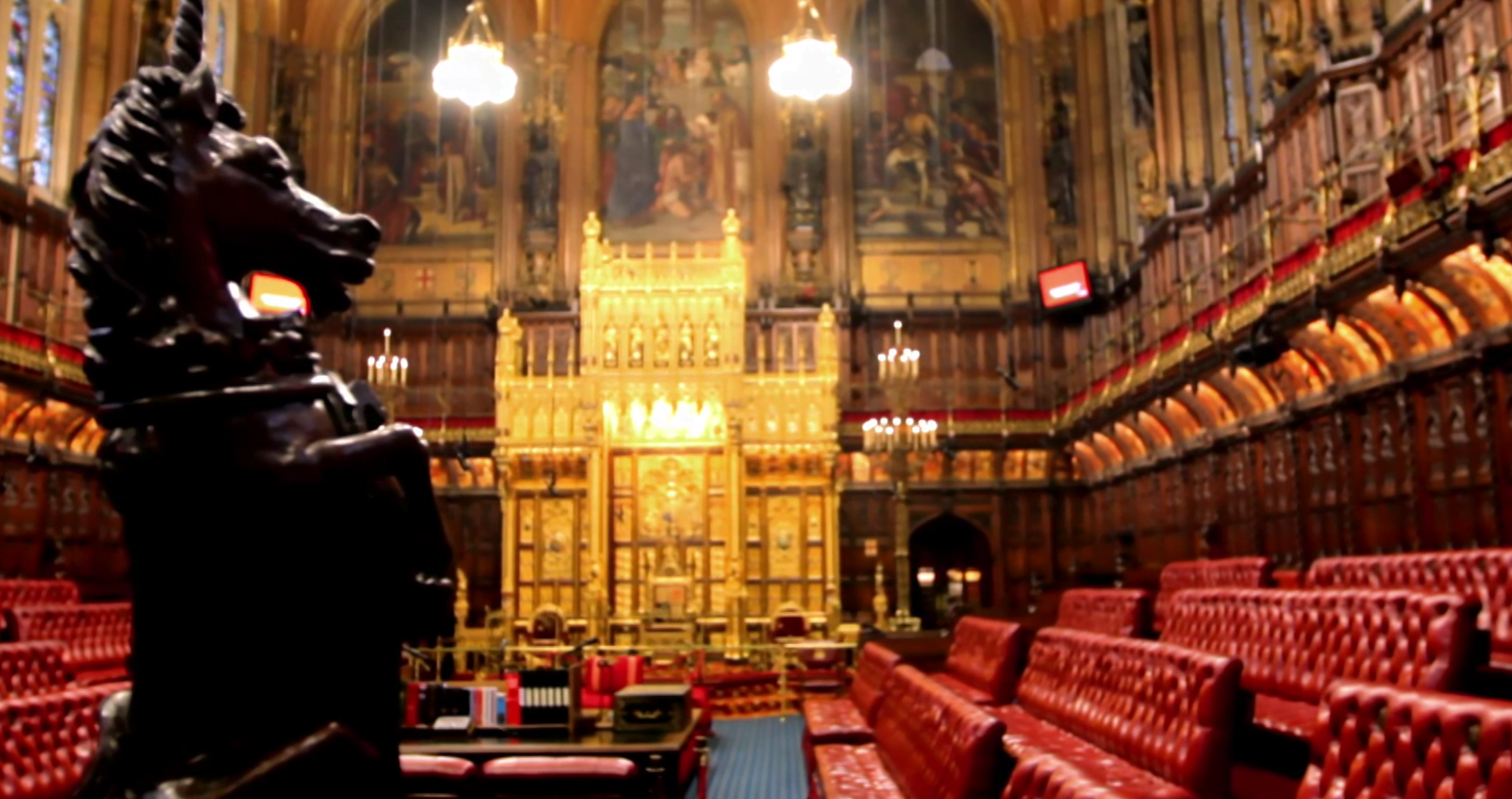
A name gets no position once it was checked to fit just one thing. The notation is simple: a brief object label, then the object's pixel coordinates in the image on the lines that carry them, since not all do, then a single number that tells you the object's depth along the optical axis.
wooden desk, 7.45
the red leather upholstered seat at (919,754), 4.18
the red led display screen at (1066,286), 24.58
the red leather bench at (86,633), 10.60
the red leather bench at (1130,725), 3.51
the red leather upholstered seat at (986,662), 8.74
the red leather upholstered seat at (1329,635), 5.12
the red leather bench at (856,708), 7.75
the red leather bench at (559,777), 6.76
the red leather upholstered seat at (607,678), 11.91
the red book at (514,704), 8.41
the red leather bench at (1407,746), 2.87
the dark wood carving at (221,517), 2.37
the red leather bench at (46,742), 5.13
